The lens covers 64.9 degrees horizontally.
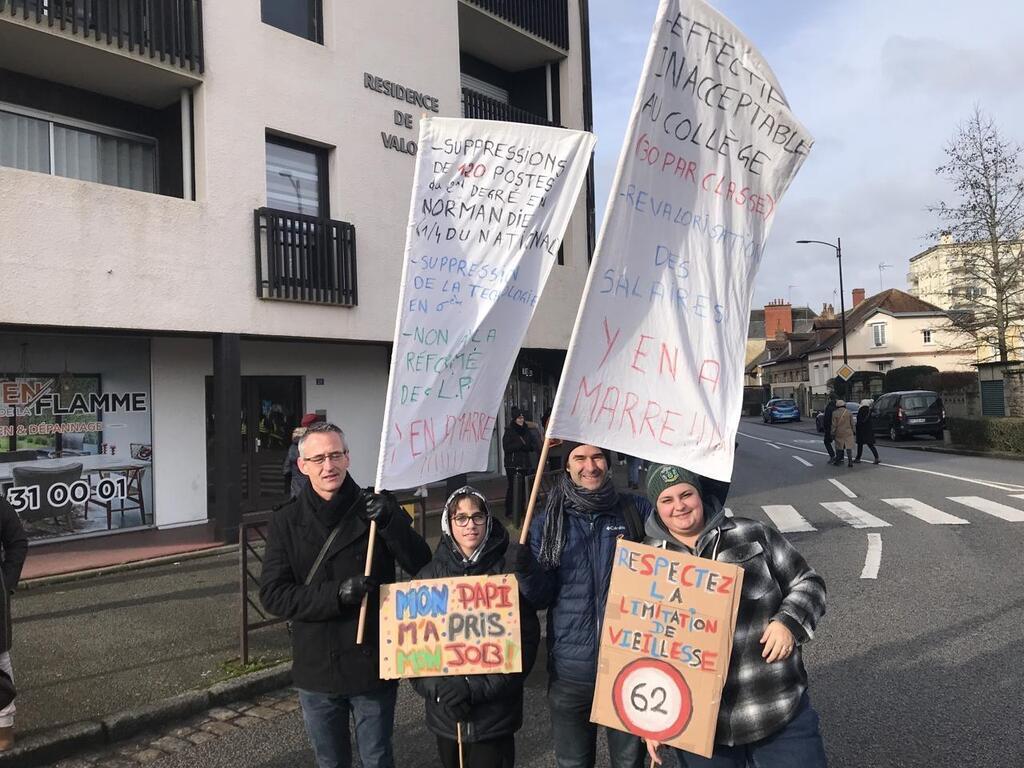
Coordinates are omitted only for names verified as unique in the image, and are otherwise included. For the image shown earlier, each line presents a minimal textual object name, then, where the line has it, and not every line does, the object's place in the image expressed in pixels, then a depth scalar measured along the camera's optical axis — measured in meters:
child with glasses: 3.11
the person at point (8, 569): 4.26
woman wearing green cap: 2.72
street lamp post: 39.84
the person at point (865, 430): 20.62
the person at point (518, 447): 12.94
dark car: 29.23
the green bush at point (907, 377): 41.53
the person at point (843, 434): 19.84
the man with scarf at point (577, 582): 3.15
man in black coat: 3.15
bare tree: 30.19
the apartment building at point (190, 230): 9.58
